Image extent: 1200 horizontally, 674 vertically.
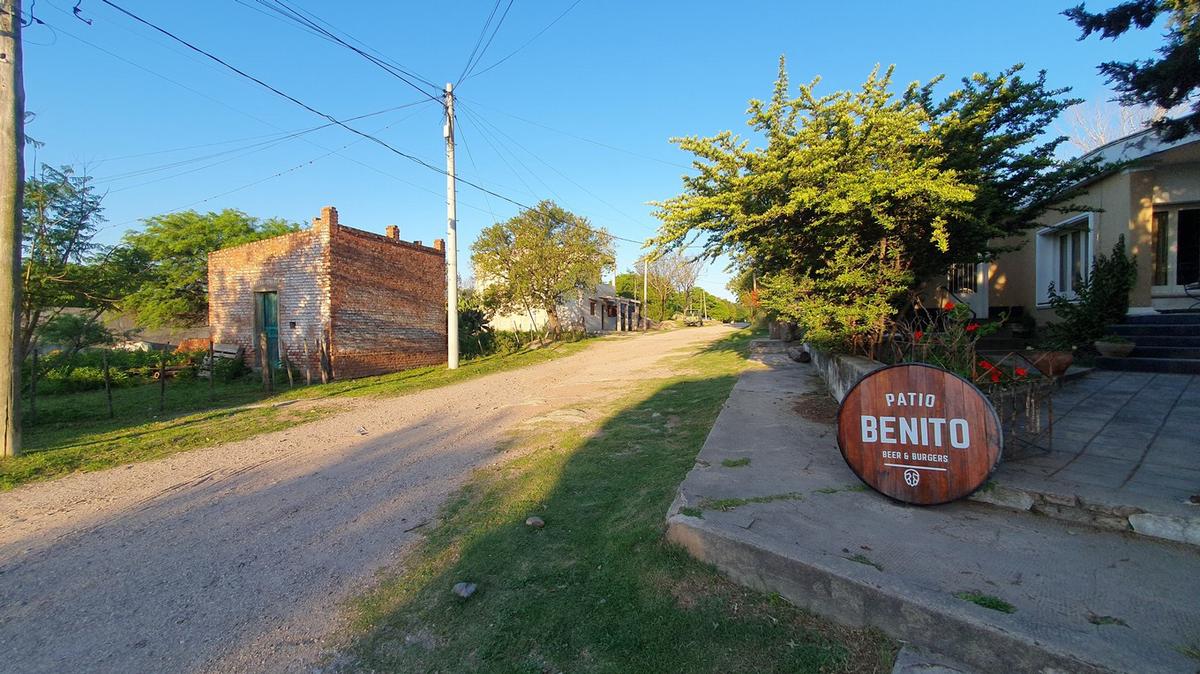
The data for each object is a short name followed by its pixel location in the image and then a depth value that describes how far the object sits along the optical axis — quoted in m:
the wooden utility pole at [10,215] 6.48
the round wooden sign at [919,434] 3.22
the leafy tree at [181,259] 26.30
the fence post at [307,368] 13.38
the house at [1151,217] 9.05
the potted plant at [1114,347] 7.80
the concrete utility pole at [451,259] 16.00
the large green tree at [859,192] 6.17
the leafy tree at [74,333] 10.35
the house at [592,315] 32.81
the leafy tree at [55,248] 8.72
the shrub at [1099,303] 8.37
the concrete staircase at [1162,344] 7.43
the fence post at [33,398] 8.43
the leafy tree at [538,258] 24.89
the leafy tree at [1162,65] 3.59
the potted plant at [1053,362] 5.64
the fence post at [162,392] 9.57
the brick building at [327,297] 14.55
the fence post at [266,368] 11.81
